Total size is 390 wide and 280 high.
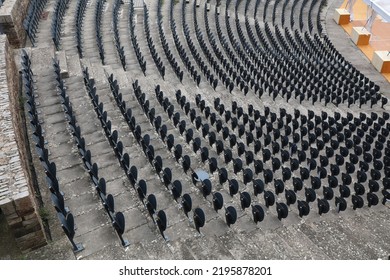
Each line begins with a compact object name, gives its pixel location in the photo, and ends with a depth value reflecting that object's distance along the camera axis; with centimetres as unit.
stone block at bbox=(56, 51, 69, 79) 1165
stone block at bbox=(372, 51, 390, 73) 1762
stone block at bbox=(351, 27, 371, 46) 2023
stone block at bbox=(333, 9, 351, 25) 2255
